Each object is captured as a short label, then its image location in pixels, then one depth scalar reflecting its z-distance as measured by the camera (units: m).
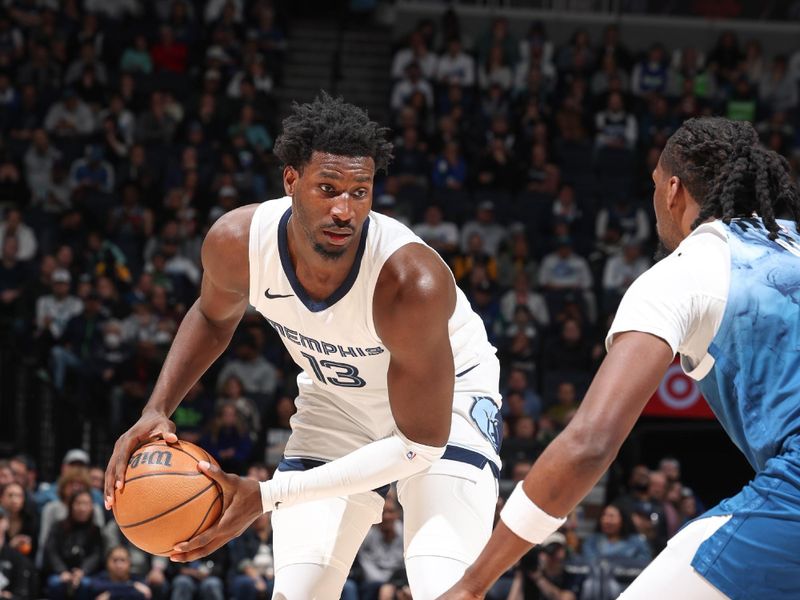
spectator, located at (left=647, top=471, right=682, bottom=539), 9.91
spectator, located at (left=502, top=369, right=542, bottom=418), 10.95
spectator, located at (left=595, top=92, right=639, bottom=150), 14.01
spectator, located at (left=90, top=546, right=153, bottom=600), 8.79
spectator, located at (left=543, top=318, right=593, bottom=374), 11.56
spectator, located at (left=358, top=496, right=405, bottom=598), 9.29
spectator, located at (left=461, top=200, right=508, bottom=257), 12.52
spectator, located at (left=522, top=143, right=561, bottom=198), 13.38
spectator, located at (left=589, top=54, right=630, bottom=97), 14.72
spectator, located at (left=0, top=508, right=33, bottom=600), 8.63
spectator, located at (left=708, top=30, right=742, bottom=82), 15.20
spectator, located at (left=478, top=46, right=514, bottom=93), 14.71
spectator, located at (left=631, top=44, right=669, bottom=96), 14.90
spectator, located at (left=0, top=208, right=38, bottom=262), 11.82
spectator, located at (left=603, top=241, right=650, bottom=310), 12.15
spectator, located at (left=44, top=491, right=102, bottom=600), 9.07
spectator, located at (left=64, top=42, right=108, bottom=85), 13.88
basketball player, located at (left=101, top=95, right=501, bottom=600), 3.74
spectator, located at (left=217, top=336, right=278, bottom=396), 11.10
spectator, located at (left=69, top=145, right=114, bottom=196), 12.82
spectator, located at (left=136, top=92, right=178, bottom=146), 13.42
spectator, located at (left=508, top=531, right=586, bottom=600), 9.05
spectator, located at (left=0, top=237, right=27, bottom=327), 11.29
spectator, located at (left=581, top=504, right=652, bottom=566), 9.49
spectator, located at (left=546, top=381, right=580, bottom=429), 10.91
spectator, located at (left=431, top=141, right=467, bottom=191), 13.30
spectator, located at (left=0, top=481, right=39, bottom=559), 8.94
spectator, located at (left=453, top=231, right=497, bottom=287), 11.95
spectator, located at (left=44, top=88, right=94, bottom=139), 13.41
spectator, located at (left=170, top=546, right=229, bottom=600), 8.96
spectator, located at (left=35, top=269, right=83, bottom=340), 11.25
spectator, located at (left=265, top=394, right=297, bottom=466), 10.59
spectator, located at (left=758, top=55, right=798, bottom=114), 15.02
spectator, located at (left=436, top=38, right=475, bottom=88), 14.61
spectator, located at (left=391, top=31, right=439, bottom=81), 14.66
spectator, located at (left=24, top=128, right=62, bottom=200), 12.90
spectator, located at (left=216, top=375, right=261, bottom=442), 10.52
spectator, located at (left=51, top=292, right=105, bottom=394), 11.12
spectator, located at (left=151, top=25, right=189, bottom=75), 14.42
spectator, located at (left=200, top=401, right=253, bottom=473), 10.30
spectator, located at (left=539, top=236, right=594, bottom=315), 12.32
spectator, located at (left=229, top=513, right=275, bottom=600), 8.98
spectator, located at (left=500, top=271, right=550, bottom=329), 11.80
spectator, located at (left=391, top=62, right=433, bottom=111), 14.24
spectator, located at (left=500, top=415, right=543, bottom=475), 10.41
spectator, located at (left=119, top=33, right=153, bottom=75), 14.23
